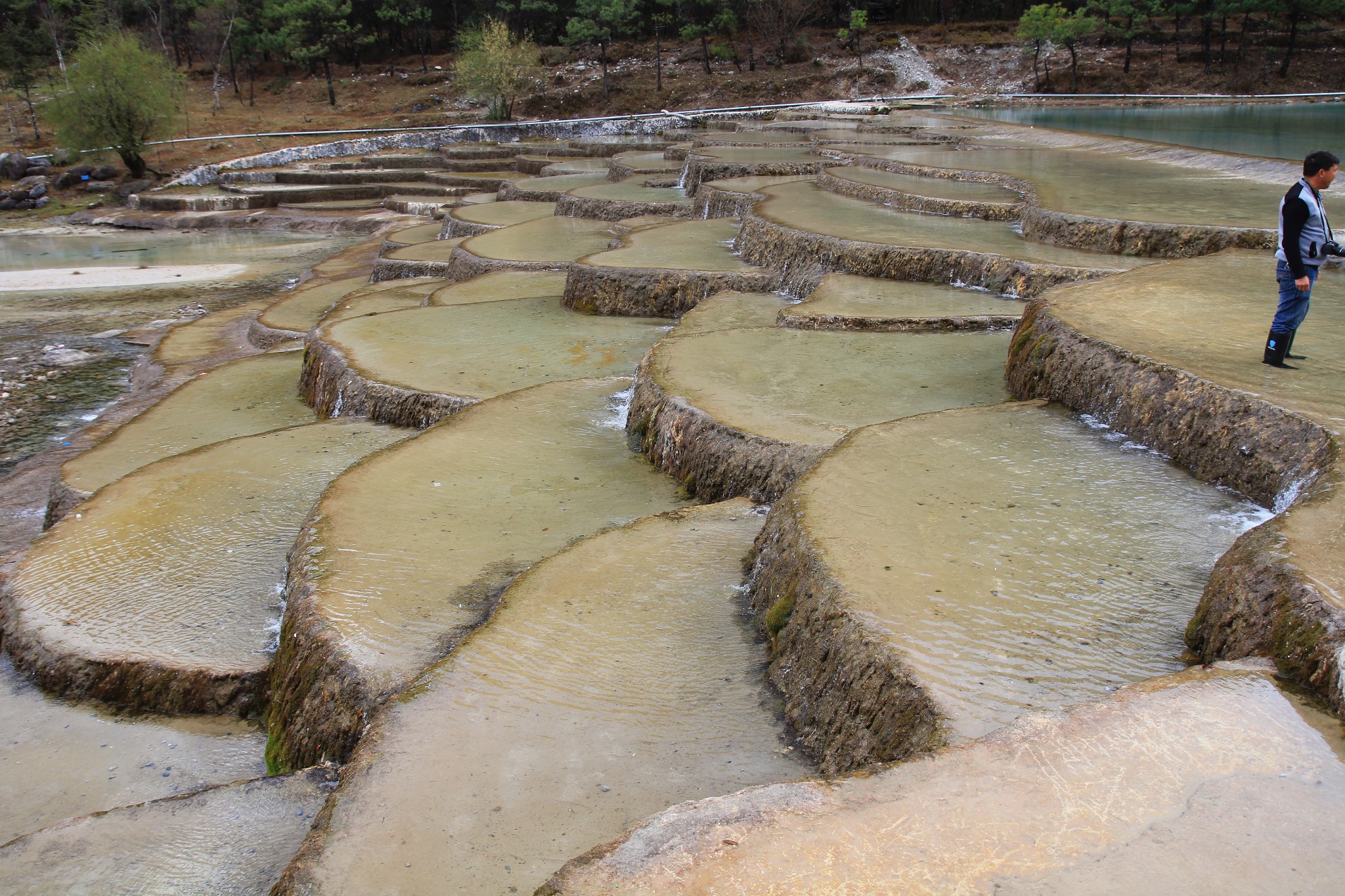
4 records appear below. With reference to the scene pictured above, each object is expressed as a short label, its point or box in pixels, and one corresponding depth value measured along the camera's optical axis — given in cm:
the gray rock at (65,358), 1191
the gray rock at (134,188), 2534
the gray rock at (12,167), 2681
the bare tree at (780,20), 4091
